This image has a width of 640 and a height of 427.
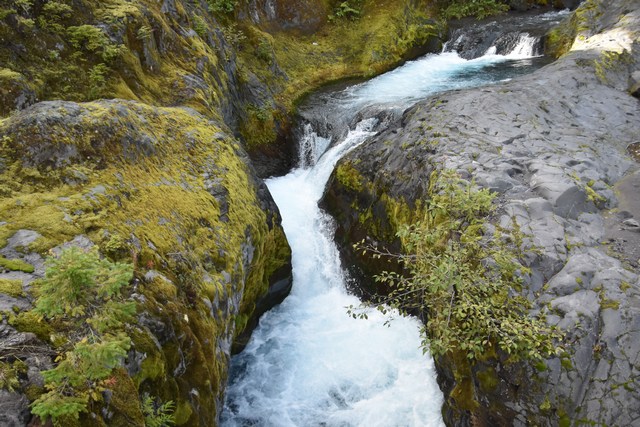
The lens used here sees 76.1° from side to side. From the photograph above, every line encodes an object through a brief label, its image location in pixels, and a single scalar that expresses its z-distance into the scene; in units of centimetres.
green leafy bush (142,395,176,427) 393
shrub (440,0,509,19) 2278
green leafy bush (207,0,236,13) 1600
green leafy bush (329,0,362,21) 2066
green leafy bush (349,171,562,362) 504
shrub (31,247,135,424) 303
